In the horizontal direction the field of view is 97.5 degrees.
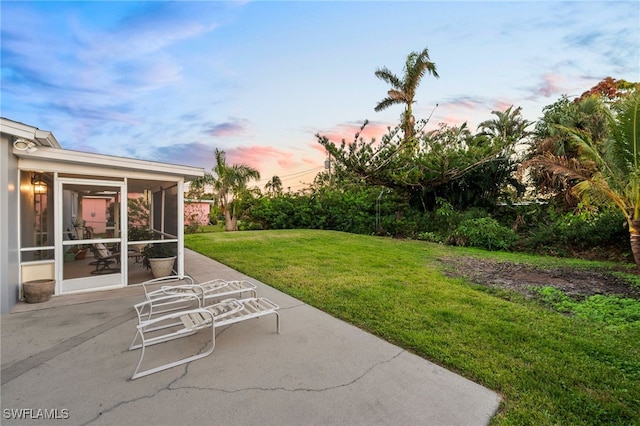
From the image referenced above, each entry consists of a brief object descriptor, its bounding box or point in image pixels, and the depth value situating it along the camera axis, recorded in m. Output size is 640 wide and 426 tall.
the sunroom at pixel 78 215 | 4.83
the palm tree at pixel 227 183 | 20.53
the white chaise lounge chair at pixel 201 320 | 3.06
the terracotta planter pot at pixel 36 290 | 4.78
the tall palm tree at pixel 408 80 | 18.20
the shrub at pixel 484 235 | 11.49
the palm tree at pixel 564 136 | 12.05
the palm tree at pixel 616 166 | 6.93
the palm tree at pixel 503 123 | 18.03
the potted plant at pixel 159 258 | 6.66
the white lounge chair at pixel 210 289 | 4.14
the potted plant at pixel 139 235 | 6.53
